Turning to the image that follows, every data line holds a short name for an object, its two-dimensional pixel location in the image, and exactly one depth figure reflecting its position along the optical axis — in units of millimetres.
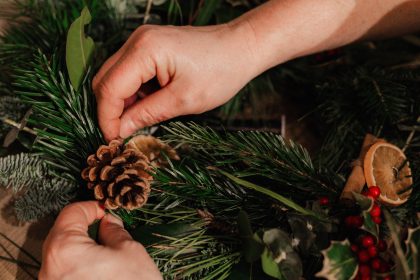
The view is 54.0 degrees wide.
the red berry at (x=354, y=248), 513
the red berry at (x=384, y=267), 495
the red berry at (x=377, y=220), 523
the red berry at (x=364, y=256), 499
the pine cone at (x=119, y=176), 530
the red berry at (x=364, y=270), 493
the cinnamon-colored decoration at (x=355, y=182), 574
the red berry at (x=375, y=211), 519
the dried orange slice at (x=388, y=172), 577
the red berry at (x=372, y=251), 498
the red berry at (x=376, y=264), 496
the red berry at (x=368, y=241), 502
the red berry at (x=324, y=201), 566
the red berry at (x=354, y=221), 524
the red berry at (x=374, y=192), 558
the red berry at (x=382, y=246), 508
